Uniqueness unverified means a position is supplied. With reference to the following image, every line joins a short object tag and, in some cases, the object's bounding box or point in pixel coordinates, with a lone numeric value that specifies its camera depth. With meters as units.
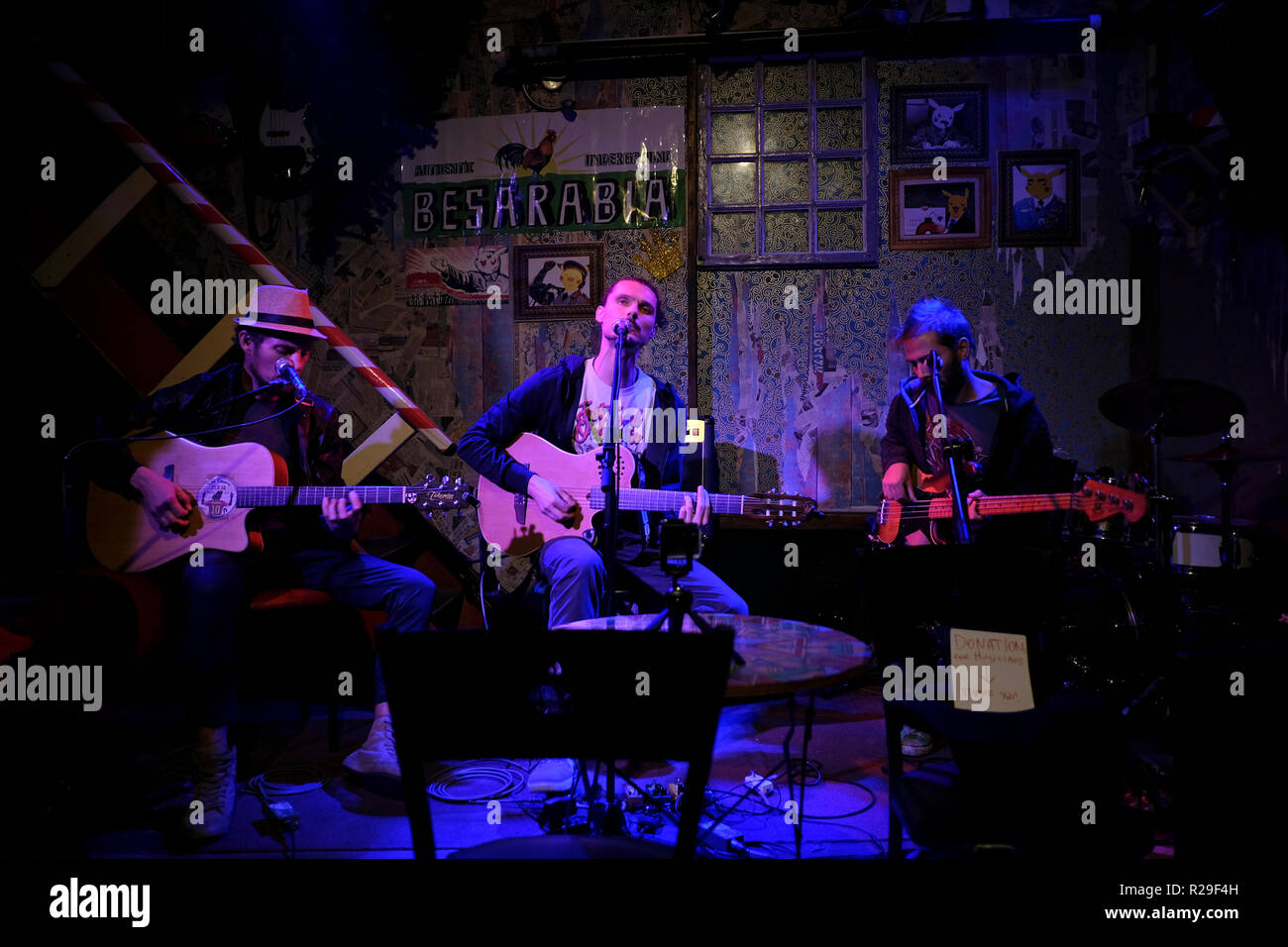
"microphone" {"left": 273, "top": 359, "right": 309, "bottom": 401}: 3.56
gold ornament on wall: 5.14
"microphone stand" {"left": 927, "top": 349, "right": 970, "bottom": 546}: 3.51
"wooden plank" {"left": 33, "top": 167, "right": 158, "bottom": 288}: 5.04
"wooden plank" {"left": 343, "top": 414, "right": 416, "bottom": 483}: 5.28
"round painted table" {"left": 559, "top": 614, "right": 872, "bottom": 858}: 1.80
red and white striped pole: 5.18
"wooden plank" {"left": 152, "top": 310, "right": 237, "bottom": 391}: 5.15
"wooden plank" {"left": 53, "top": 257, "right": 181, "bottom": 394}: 5.05
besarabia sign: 5.13
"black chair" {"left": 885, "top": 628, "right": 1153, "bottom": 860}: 1.69
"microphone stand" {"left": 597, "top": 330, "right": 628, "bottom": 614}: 2.90
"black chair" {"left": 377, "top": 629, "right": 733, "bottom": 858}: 1.31
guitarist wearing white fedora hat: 3.19
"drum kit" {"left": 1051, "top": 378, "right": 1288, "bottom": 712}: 3.49
